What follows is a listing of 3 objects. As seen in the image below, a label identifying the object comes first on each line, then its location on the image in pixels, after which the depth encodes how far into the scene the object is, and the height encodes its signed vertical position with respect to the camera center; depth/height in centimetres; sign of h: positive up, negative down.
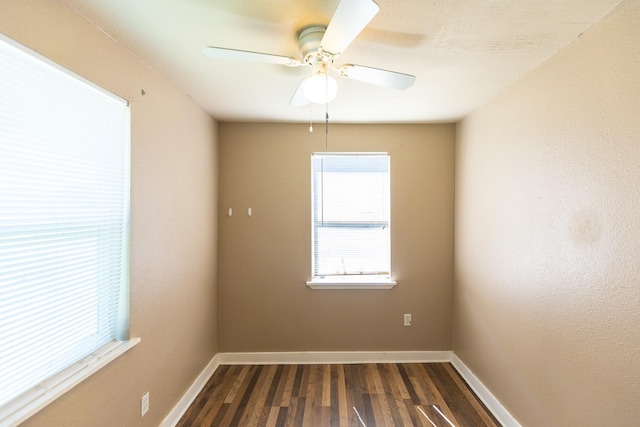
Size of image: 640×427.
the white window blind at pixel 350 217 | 277 -3
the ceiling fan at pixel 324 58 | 107 +69
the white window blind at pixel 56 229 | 96 -7
